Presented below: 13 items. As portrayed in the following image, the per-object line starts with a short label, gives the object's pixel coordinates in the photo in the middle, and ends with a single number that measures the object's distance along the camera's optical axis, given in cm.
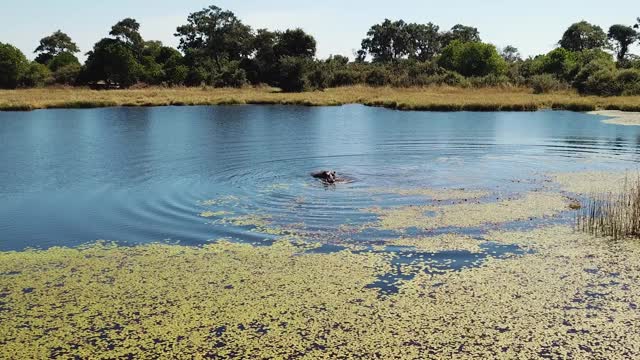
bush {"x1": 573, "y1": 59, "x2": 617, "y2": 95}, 4883
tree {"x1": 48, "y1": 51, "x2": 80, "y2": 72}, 8632
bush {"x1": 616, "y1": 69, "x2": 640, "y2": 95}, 4600
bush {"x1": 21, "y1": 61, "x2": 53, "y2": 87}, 7250
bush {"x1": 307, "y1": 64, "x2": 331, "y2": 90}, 6334
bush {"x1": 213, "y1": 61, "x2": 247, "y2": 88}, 6802
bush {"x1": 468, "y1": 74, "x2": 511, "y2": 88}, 5866
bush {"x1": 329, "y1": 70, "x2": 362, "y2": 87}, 6812
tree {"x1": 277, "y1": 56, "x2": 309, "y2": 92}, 6253
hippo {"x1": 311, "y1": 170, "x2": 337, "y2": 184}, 1669
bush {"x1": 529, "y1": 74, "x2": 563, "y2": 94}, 5266
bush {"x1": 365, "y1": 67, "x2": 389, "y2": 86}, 6524
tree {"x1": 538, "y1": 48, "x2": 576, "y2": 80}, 6581
